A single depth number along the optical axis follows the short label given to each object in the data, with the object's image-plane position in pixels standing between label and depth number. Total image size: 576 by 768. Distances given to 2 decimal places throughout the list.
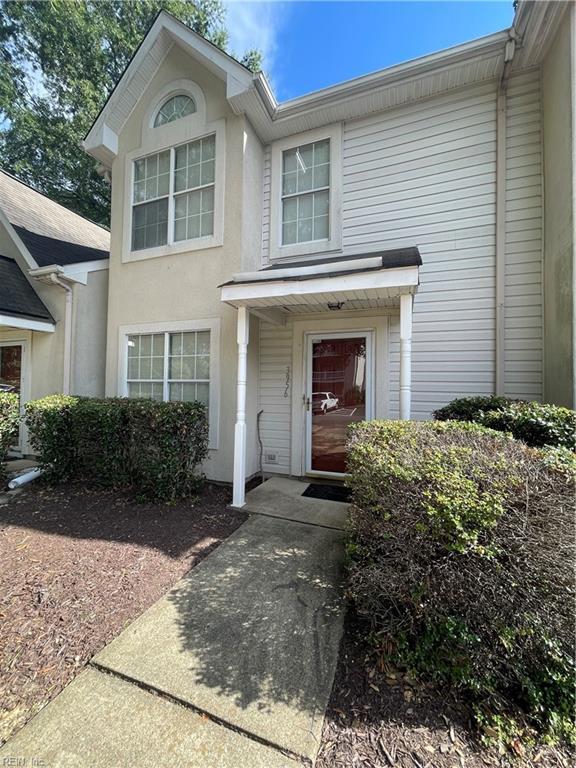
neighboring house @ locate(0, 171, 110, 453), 6.55
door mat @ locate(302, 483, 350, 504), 4.95
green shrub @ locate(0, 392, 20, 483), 5.29
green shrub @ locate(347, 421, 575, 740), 1.81
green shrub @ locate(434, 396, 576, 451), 3.12
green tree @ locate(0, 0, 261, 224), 12.80
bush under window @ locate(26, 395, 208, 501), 4.68
